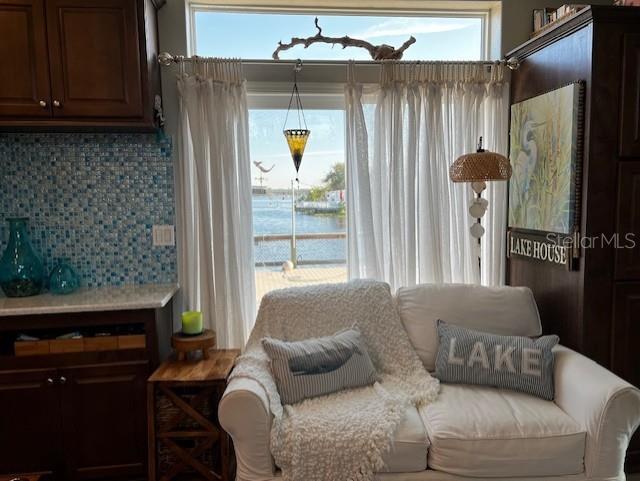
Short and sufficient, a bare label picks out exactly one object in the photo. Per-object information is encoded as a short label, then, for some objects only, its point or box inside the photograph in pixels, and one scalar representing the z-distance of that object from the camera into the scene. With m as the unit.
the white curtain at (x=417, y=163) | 2.55
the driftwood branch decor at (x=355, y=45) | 2.54
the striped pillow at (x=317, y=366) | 1.93
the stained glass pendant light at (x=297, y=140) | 2.42
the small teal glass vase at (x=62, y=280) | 2.32
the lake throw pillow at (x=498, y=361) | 1.97
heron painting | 2.16
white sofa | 1.70
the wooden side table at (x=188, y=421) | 2.00
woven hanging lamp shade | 2.19
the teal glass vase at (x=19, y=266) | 2.24
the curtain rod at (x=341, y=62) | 2.39
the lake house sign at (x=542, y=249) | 2.20
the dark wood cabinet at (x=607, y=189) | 2.05
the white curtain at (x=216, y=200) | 2.43
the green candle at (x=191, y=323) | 2.23
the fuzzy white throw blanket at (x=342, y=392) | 1.67
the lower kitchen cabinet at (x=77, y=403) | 2.06
